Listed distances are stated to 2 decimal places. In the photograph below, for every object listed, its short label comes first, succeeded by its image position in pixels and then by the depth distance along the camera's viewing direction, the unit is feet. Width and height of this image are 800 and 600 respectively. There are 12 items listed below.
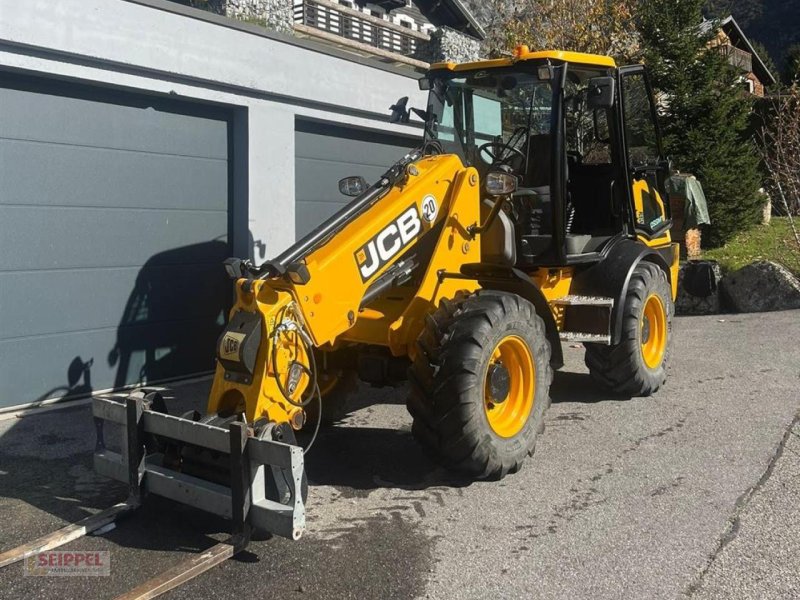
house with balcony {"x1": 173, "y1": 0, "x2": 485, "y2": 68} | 51.55
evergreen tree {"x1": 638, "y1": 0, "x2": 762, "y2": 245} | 45.01
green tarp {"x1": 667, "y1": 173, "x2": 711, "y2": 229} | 37.14
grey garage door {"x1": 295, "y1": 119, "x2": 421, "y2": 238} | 28.53
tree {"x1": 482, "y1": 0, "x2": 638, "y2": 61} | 55.83
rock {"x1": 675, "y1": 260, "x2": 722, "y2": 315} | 33.91
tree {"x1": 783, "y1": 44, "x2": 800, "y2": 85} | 56.21
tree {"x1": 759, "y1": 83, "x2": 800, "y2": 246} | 41.06
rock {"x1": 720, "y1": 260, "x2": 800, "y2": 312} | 37.68
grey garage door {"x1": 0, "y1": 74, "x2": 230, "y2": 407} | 21.22
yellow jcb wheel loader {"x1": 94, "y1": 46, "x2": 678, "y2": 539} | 13.62
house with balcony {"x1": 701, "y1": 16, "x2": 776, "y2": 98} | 114.42
